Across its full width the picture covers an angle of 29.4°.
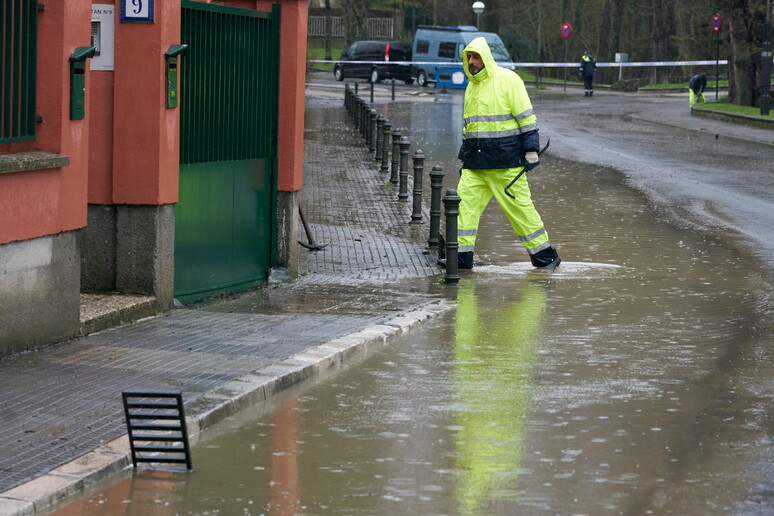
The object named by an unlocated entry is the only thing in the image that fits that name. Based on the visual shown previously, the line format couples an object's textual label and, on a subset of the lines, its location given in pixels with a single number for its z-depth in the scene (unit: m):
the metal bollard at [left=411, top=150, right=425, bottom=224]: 17.42
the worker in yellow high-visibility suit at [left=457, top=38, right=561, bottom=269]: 13.70
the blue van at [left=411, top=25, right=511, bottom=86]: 55.91
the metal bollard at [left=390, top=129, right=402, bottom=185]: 21.83
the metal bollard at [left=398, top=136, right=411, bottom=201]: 20.23
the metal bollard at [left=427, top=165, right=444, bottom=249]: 15.21
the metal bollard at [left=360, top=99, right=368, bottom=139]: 30.15
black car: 59.88
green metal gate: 11.30
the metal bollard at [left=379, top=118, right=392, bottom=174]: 23.72
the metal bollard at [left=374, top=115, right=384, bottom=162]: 24.75
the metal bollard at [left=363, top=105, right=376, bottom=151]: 28.70
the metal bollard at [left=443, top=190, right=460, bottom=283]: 12.84
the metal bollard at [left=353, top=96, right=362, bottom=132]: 33.45
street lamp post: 60.19
